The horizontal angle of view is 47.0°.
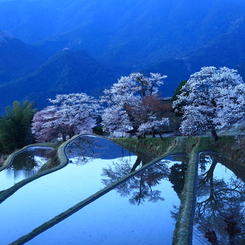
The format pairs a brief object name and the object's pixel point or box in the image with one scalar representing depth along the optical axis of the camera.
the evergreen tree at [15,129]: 32.18
